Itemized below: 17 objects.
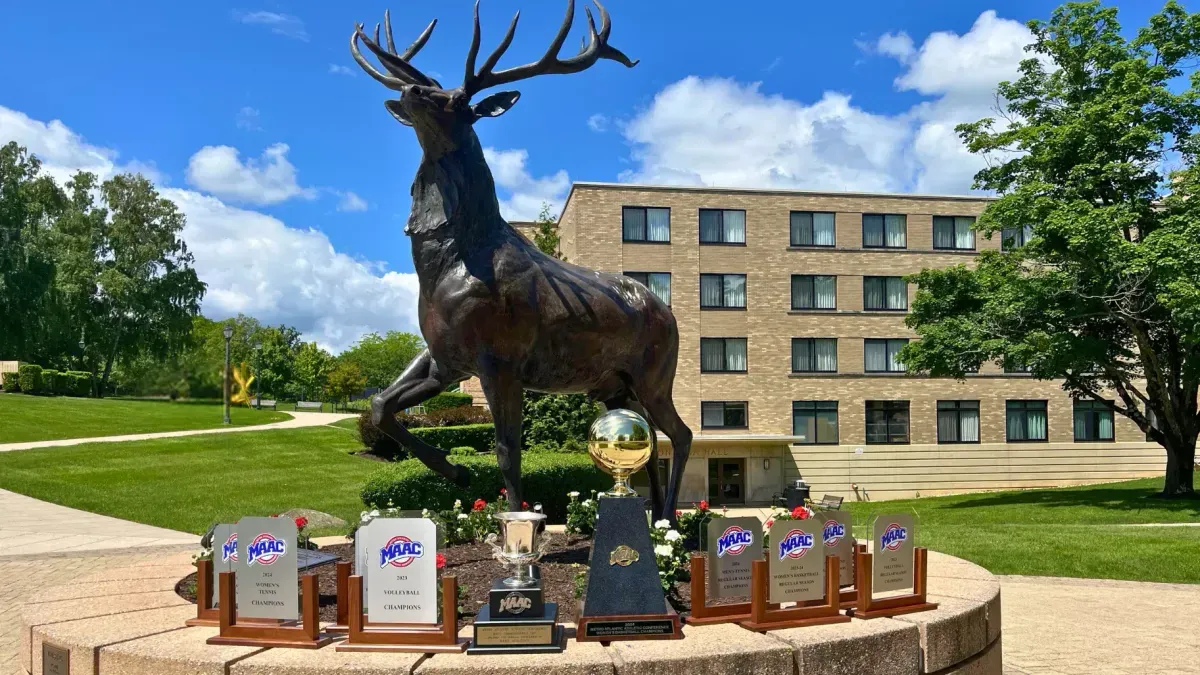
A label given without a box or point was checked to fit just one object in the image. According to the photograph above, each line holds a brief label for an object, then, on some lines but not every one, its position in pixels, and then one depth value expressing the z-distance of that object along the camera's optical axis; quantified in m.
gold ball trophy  5.02
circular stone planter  4.57
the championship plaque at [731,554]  5.36
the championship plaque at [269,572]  5.06
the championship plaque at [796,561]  5.36
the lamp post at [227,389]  44.78
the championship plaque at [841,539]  5.93
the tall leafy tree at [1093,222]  24.09
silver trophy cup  4.95
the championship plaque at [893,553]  5.82
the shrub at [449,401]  37.78
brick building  40.72
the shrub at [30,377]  55.72
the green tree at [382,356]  91.62
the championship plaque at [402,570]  4.84
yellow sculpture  55.78
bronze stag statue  6.65
